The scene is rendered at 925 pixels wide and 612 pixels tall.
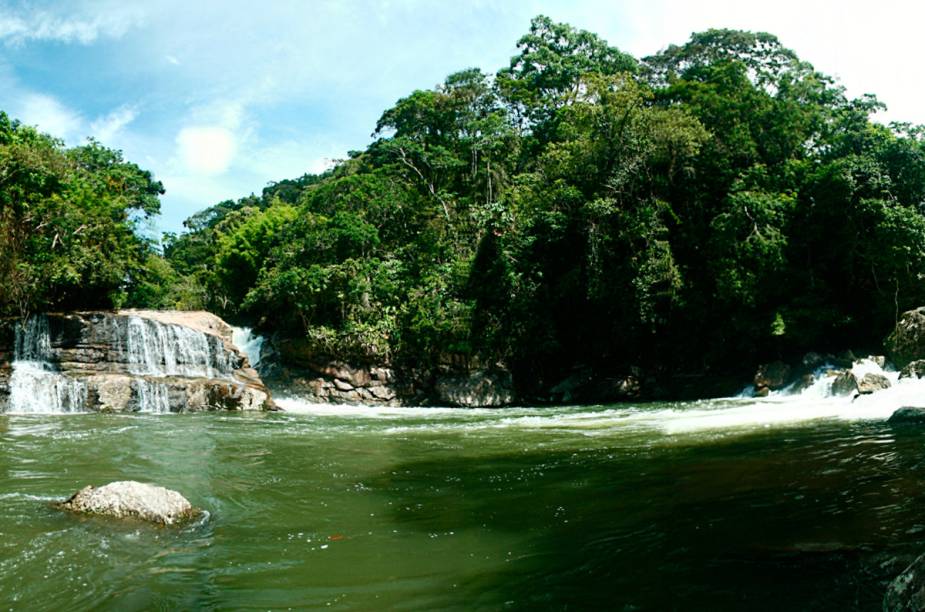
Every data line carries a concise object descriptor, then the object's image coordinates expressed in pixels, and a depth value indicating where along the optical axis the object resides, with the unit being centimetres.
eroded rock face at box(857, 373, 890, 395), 1409
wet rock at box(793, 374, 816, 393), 1809
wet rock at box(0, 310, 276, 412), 1773
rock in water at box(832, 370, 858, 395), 1501
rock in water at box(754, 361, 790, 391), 1941
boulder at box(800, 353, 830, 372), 1949
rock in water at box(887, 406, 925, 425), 997
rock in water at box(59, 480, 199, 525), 568
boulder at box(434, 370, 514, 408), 2283
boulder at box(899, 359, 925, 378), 1460
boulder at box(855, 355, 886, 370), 1745
